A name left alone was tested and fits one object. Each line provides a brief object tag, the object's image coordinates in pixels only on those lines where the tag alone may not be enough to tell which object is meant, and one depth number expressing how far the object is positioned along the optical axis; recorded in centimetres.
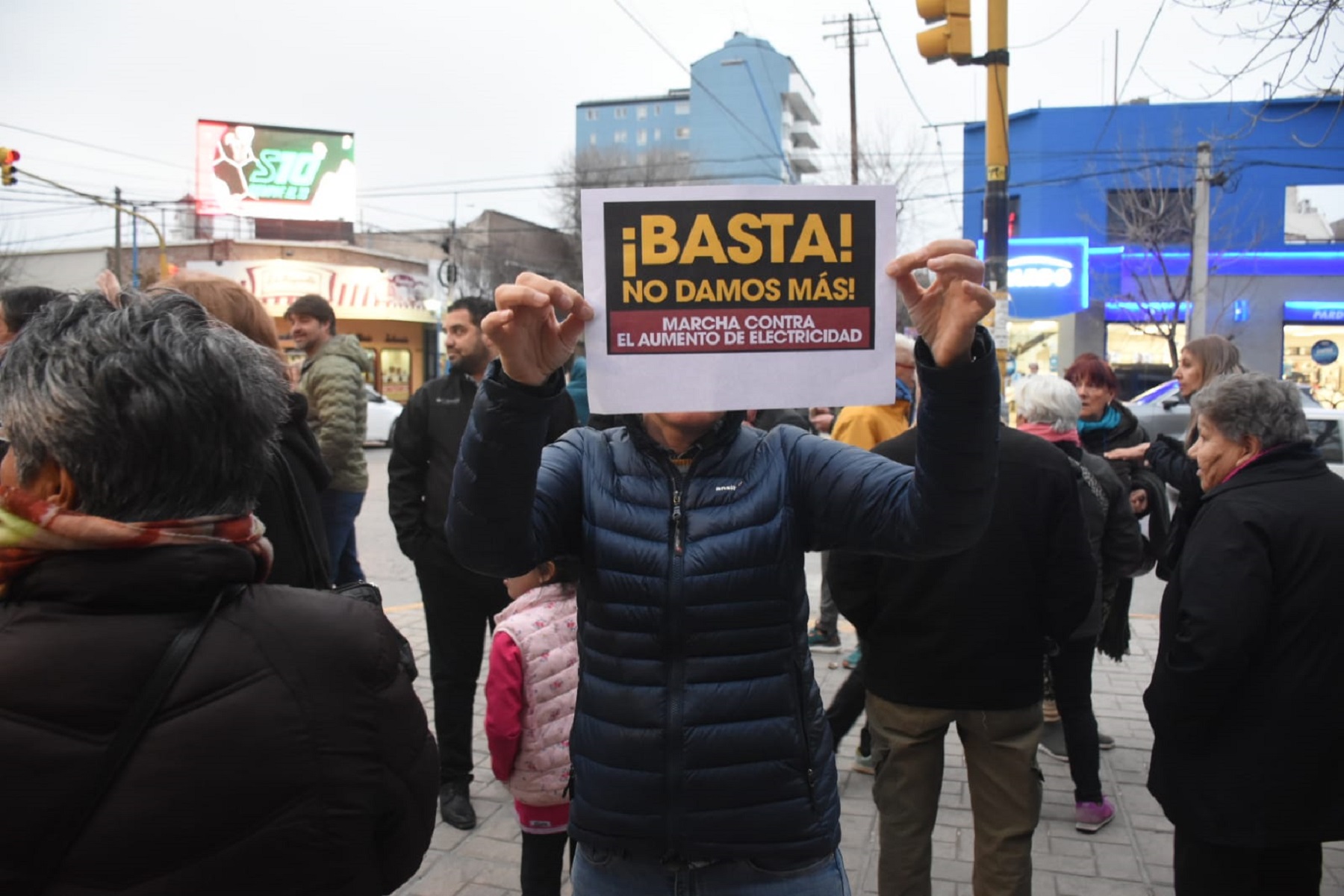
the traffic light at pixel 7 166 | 1833
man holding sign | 196
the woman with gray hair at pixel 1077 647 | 428
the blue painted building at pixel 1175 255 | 2638
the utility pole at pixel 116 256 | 3431
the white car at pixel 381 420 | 2406
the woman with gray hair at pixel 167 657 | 126
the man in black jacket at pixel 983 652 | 322
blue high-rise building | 6419
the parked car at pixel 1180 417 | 1095
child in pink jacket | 311
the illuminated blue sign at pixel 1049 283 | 2667
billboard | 3950
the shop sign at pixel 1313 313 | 2662
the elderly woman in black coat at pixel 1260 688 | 267
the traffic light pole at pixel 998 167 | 874
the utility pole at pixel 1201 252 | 2014
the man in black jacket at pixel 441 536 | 448
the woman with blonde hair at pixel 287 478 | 266
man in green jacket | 508
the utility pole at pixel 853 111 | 2928
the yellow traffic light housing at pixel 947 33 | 855
